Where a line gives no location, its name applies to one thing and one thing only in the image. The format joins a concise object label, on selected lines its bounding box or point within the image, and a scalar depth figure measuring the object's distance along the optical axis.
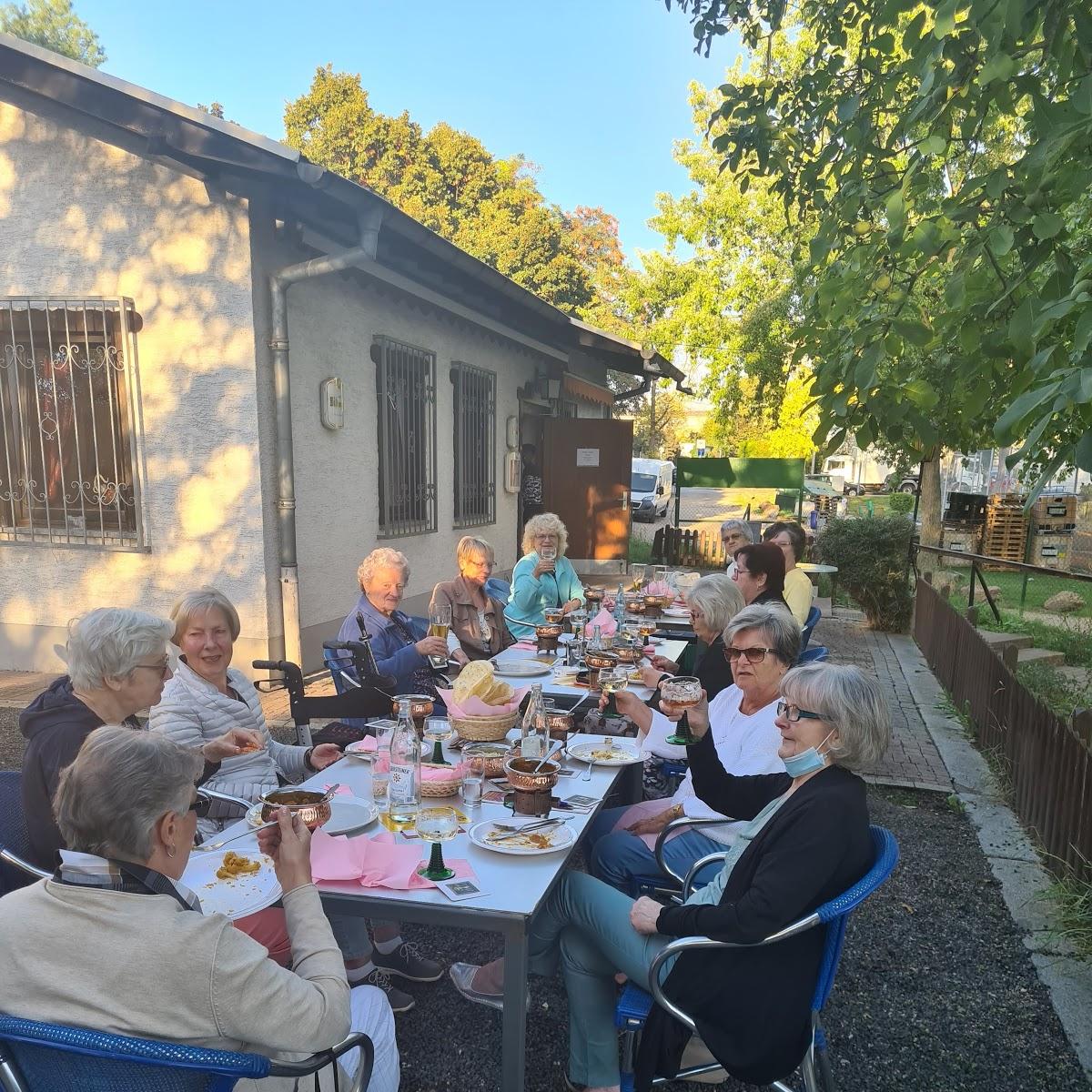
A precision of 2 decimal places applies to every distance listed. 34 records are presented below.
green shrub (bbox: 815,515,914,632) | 9.06
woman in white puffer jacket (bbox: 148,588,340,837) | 2.78
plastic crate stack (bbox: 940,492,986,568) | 17.11
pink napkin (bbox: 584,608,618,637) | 4.81
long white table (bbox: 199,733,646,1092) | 1.85
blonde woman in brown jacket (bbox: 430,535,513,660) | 4.88
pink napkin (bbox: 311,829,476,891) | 1.96
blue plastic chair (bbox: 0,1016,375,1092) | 1.17
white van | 26.03
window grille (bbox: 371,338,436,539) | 7.69
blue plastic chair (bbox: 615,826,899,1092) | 1.81
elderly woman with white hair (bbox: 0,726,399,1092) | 1.24
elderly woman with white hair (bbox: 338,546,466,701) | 3.95
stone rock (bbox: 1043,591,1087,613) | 10.77
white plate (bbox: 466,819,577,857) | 2.09
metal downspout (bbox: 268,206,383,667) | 5.82
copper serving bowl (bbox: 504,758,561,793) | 2.32
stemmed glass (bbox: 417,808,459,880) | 1.99
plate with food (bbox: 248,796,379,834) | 2.21
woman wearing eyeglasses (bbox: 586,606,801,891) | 2.74
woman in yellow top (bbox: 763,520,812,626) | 5.27
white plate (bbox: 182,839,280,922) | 1.86
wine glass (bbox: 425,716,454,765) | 2.71
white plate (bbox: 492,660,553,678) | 4.14
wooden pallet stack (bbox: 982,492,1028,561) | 16.55
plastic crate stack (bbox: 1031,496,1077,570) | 15.28
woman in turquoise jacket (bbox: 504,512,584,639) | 5.72
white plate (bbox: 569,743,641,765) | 2.79
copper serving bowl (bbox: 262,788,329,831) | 2.04
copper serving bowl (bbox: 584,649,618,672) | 3.78
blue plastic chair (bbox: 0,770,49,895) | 1.94
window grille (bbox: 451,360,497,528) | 9.54
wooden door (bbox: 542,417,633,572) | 11.53
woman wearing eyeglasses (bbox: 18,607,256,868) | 2.04
